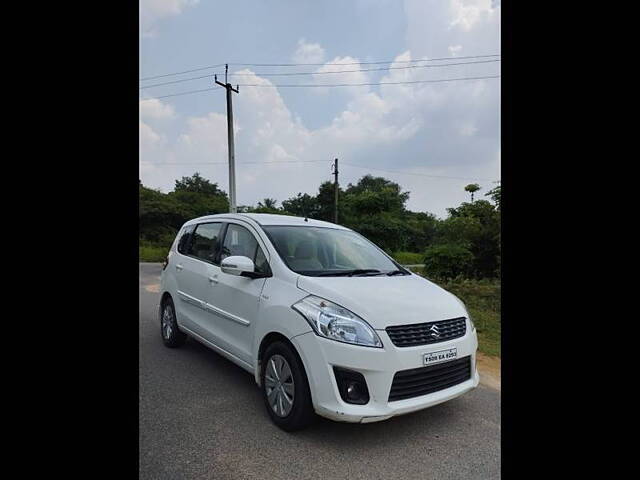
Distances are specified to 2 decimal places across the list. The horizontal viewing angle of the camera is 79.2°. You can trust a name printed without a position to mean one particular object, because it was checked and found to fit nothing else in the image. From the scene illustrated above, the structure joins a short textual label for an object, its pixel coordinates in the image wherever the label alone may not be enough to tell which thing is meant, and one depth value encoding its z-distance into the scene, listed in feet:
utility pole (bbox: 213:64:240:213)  51.42
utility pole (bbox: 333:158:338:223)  78.89
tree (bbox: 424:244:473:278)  34.27
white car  8.52
